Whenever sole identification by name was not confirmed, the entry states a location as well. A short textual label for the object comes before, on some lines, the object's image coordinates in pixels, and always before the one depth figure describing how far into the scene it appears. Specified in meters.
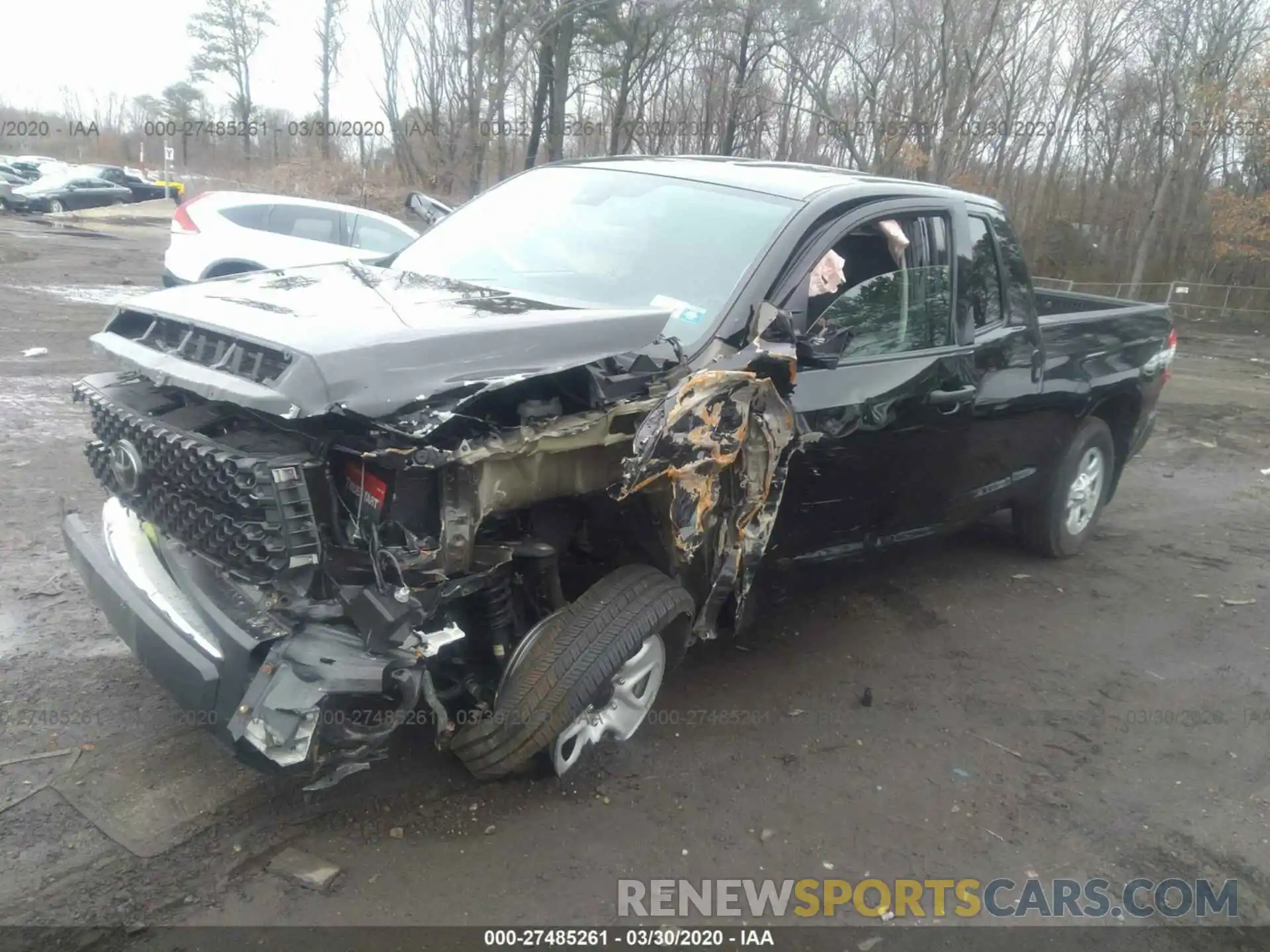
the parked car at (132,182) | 30.62
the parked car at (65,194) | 25.70
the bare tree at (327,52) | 34.06
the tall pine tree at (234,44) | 45.06
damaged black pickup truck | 2.50
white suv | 10.07
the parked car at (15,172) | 27.30
